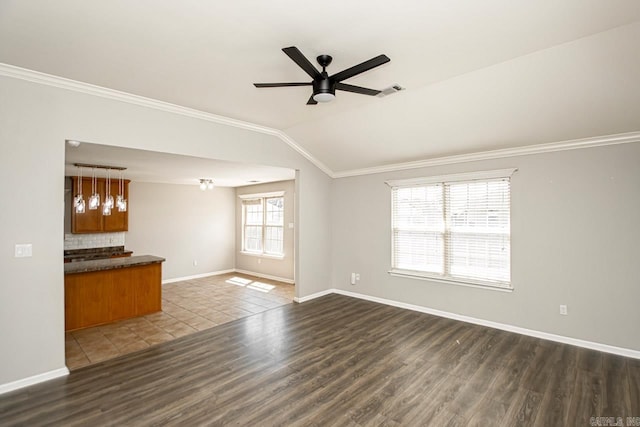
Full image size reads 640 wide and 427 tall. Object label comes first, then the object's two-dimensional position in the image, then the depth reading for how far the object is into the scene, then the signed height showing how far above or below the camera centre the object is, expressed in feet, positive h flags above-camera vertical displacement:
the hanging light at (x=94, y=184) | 19.73 +2.05
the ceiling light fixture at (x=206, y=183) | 22.11 +2.39
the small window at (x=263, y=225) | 24.77 -0.82
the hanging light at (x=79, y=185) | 18.07 +1.95
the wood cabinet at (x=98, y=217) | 19.33 -0.08
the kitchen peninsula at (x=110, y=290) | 13.78 -3.64
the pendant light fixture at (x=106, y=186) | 15.37 +1.96
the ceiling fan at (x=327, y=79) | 7.27 +3.66
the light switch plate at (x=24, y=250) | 9.31 -1.06
